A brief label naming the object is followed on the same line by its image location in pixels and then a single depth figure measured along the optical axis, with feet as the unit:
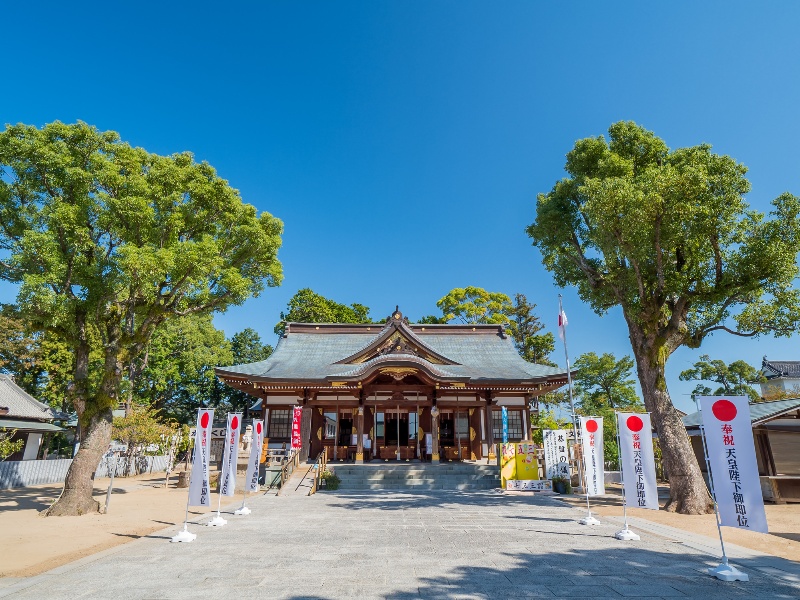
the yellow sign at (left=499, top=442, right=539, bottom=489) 50.16
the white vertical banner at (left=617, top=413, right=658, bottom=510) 28.73
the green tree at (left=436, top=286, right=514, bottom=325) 126.93
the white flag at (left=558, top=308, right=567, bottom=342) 68.74
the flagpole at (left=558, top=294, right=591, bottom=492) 63.72
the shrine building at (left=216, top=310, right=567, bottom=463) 62.34
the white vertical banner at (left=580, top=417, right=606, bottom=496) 34.96
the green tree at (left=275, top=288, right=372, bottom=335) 129.29
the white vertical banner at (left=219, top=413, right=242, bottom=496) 34.58
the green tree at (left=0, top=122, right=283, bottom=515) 35.68
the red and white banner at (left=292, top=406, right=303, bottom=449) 58.23
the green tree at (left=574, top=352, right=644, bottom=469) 118.21
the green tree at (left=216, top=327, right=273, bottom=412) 128.17
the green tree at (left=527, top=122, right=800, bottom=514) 35.53
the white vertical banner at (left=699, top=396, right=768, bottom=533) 19.48
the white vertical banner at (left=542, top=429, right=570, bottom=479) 50.80
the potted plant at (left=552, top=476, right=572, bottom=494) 48.84
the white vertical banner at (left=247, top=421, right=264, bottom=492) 42.65
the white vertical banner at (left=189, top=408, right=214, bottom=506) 28.66
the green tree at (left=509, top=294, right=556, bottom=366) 119.03
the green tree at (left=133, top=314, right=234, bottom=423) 105.70
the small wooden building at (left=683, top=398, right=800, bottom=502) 44.83
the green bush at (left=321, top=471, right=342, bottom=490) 52.29
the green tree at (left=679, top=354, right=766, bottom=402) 127.95
